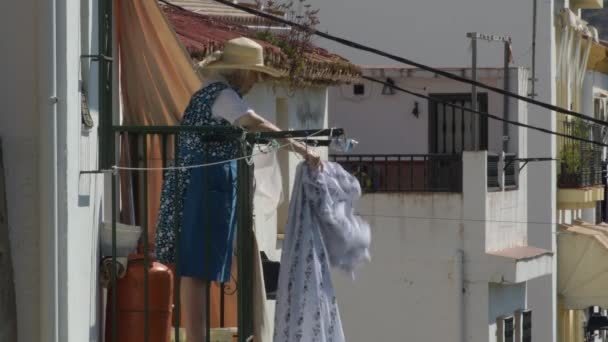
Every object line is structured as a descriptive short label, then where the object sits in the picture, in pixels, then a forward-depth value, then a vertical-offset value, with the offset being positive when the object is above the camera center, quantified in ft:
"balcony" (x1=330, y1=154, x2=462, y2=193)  147.62 -3.48
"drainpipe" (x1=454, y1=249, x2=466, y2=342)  145.08 -8.29
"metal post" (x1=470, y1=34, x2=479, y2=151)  152.50 -0.11
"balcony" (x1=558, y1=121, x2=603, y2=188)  191.48 -3.80
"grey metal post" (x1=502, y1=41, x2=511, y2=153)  162.17 -0.51
